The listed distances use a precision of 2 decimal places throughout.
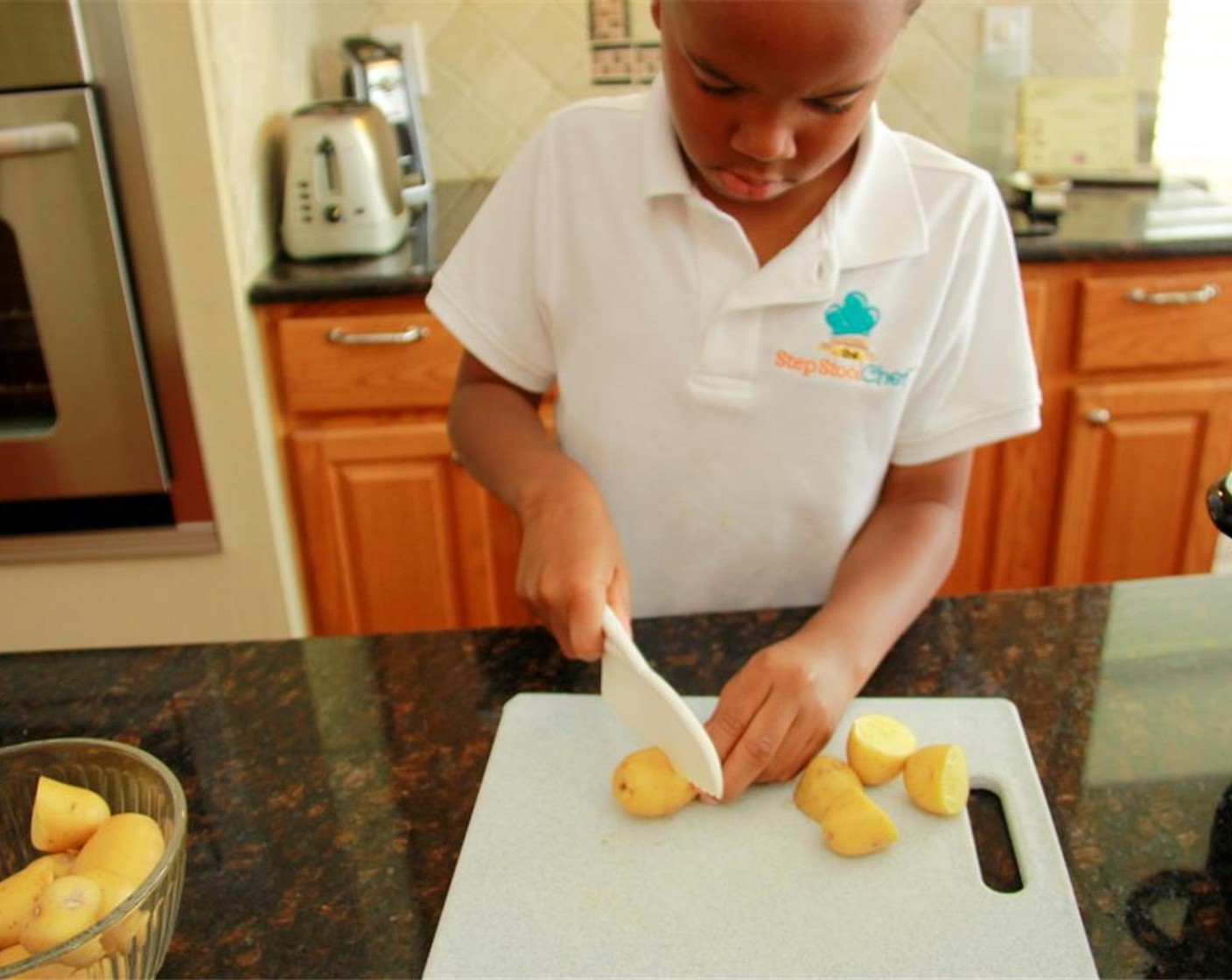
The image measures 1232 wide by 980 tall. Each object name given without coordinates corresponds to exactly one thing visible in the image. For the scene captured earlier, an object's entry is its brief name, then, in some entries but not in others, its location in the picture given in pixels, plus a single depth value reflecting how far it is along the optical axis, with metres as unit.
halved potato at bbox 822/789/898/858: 0.64
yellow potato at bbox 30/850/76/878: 0.57
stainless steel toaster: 1.71
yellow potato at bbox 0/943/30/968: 0.51
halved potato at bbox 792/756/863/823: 0.67
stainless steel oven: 1.52
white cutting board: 0.59
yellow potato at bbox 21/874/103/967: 0.49
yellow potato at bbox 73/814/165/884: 0.54
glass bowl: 0.52
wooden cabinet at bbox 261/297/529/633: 1.68
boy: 0.86
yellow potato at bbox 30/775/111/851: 0.59
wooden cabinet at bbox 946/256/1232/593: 1.70
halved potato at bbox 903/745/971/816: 0.67
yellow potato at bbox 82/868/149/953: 0.50
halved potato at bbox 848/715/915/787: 0.69
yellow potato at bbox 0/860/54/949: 0.53
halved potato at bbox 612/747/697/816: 0.67
